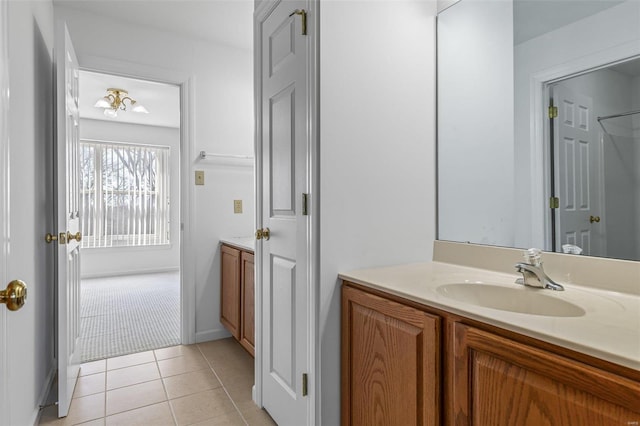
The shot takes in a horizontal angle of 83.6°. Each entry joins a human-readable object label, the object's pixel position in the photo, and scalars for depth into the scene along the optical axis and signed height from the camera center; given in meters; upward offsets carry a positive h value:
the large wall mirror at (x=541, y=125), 1.14 +0.34
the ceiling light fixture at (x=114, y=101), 4.11 +1.33
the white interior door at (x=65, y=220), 1.80 -0.03
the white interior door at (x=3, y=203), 0.88 +0.03
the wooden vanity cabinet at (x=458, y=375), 0.67 -0.38
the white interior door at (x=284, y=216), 1.46 -0.01
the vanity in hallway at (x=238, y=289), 2.34 -0.54
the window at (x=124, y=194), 5.56 +0.32
